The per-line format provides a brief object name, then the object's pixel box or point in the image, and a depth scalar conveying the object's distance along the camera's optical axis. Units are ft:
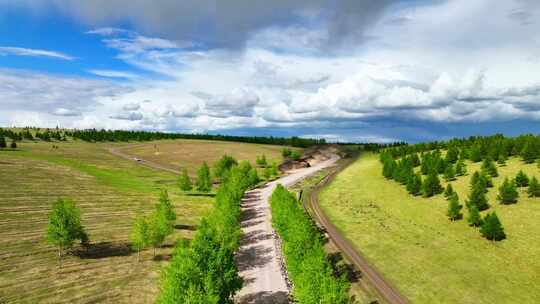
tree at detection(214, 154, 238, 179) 448.61
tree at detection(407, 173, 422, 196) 315.35
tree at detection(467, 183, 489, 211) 246.06
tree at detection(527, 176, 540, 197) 242.99
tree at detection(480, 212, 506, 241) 205.87
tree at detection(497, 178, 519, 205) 241.35
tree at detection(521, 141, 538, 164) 317.42
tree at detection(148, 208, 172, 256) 183.42
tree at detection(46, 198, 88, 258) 166.38
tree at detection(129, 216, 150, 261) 175.01
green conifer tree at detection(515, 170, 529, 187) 264.52
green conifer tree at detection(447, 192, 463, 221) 241.76
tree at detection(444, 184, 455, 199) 281.54
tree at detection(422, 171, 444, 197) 300.40
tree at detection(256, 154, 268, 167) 592.60
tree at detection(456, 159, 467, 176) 330.95
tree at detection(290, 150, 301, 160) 644.11
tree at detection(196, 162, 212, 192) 367.25
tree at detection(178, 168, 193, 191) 355.56
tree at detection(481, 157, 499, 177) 302.86
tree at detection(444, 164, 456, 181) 323.37
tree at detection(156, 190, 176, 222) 213.46
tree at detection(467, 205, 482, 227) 225.35
